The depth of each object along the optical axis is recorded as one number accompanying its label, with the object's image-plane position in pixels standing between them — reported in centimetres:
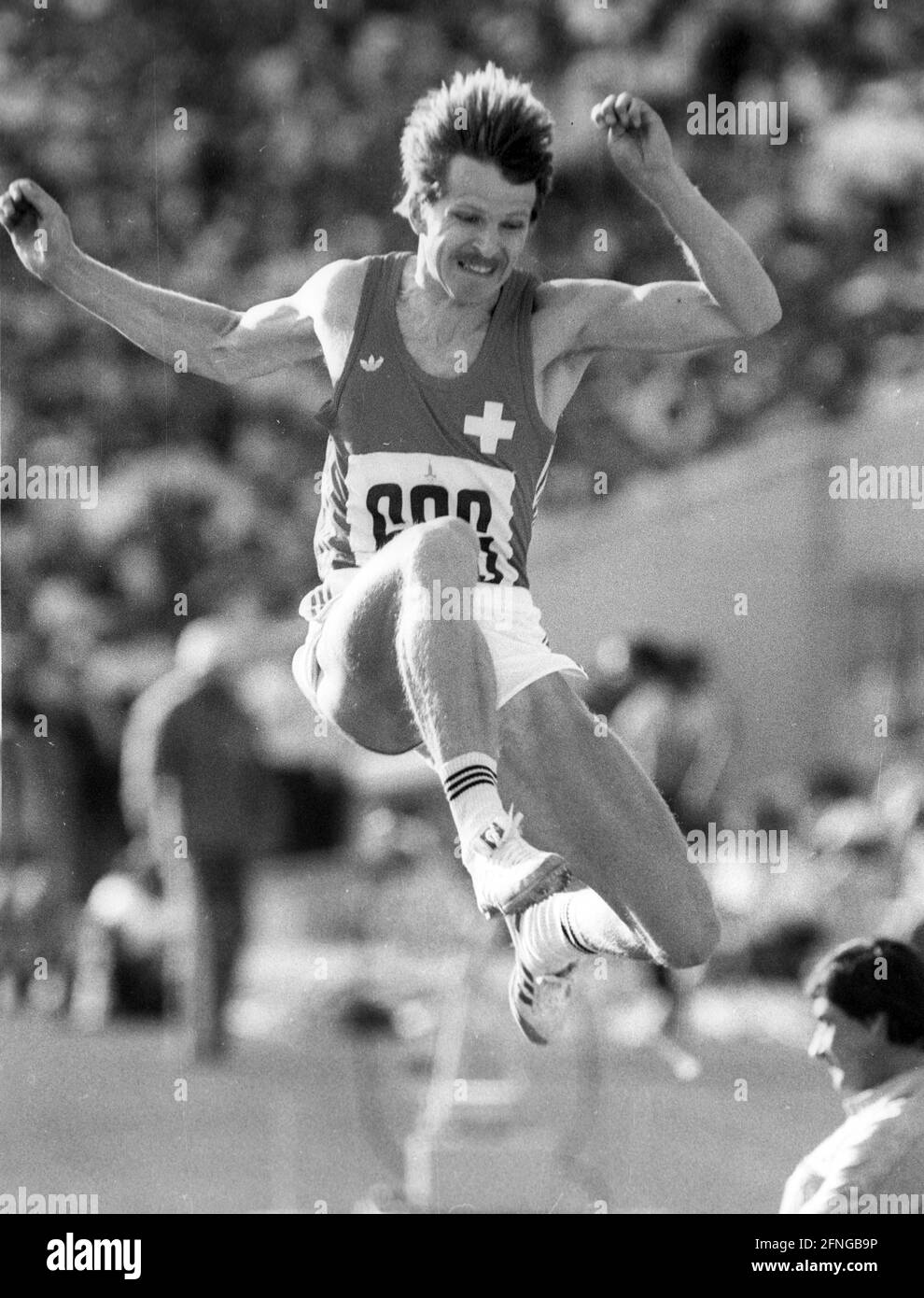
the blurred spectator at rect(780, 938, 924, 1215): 767
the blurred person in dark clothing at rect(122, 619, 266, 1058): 1177
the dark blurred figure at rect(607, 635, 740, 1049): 1062
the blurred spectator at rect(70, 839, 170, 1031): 1199
